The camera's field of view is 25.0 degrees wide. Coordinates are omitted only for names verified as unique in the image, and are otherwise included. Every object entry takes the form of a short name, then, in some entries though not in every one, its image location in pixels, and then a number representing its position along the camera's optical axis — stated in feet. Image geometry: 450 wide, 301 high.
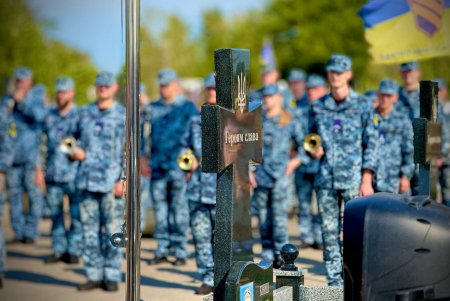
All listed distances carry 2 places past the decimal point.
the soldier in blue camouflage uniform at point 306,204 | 44.24
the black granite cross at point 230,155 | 19.44
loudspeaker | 17.12
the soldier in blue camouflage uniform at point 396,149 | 36.60
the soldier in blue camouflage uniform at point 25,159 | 48.06
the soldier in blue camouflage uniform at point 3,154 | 32.91
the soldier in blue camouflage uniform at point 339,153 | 31.37
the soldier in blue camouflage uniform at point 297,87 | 57.26
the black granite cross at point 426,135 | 25.11
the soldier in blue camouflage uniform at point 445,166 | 47.57
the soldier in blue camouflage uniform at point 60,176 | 40.65
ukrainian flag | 34.35
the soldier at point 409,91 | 39.23
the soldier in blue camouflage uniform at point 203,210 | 33.37
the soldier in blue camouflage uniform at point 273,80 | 55.16
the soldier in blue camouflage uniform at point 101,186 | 34.68
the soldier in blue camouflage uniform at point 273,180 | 38.17
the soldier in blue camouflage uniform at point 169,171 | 40.29
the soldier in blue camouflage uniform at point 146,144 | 42.89
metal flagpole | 18.20
